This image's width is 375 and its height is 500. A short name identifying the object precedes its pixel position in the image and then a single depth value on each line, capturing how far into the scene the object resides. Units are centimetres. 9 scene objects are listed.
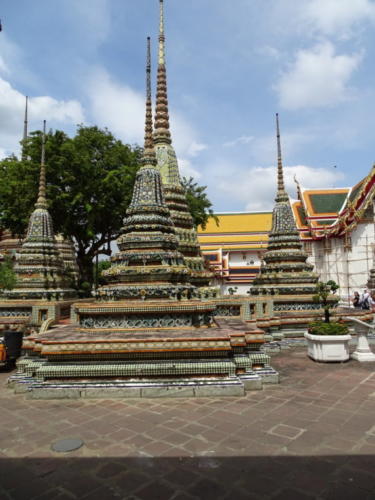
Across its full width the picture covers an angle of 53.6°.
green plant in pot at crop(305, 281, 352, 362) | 909
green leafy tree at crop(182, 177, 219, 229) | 2480
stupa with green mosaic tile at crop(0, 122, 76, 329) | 1403
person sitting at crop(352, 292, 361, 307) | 2134
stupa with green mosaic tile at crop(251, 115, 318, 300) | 1463
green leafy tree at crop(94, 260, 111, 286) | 4882
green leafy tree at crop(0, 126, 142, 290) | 2125
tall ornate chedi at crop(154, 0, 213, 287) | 1404
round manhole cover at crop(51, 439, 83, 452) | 449
